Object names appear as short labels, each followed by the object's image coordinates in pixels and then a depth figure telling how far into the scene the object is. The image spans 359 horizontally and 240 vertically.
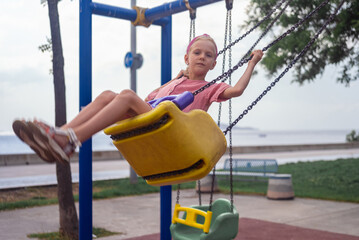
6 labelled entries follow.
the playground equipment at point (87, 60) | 4.12
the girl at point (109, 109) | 2.44
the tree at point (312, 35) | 8.75
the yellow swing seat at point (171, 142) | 2.68
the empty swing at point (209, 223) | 3.71
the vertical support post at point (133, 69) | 10.47
